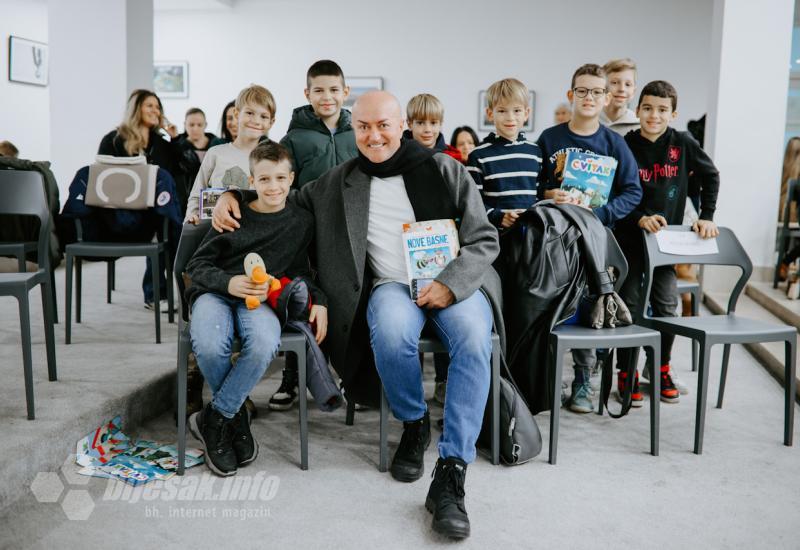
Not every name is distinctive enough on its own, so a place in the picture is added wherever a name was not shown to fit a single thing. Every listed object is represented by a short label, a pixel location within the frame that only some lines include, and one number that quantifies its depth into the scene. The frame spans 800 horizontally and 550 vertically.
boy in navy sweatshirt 2.72
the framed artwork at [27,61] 9.01
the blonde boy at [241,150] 2.88
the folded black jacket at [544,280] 2.44
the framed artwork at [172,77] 9.36
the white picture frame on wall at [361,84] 8.87
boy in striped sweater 2.67
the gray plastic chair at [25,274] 2.26
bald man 2.16
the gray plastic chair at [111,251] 3.44
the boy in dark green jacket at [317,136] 2.87
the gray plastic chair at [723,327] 2.38
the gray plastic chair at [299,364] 2.18
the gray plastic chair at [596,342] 2.31
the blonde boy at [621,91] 3.22
